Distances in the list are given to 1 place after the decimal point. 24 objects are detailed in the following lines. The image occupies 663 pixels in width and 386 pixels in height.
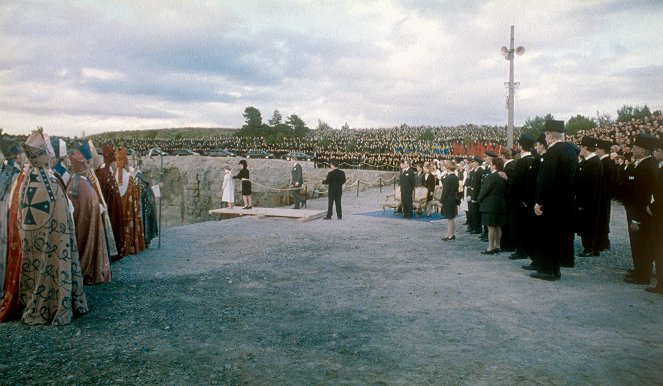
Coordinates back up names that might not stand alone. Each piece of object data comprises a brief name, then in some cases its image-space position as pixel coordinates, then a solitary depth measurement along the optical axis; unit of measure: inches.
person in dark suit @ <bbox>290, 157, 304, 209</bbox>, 659.4
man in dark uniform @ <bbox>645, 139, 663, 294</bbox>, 225.3
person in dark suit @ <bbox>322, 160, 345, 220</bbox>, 536.7
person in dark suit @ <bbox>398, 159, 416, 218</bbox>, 565.0
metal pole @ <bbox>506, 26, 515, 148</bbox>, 700.0
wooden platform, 546.4
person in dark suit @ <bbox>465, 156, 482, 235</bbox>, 419.1
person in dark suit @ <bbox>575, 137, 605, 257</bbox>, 311.4
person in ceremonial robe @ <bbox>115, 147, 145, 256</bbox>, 327.3
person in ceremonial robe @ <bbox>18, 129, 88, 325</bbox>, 186.9
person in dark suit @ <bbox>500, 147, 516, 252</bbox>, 320.3
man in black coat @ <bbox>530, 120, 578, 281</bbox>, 248.7
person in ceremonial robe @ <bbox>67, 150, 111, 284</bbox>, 246.5
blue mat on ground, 555.4
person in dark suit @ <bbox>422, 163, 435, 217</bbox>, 586.1
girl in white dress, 678.5
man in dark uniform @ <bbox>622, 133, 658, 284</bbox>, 238.4
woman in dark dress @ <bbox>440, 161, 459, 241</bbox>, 378.6
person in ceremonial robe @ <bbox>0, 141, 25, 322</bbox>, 192.1
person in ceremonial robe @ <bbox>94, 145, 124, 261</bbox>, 315.3
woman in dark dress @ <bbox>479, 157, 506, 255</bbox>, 318.0
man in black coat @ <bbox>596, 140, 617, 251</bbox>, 319.6
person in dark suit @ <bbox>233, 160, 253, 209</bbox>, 647.8
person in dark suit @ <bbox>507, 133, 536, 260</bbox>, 306.5
